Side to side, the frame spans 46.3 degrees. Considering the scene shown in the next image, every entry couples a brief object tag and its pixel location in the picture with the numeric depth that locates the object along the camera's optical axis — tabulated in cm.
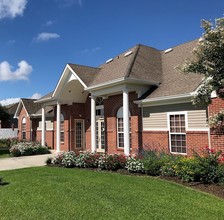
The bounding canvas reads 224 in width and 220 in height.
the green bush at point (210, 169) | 856
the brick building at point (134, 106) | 1247
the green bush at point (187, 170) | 891
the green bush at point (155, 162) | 1042
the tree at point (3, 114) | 3242
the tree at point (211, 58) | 662
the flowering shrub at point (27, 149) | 2072
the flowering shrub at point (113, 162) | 1202
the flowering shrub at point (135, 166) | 1107
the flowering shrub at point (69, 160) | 1362
